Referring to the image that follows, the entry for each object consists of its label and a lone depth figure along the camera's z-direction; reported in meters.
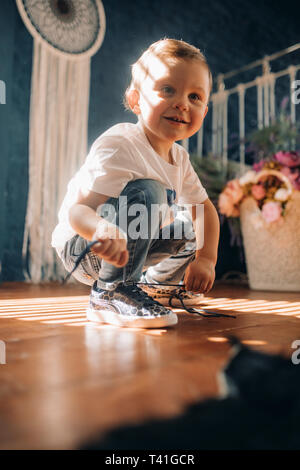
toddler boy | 0.80
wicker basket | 1.94
